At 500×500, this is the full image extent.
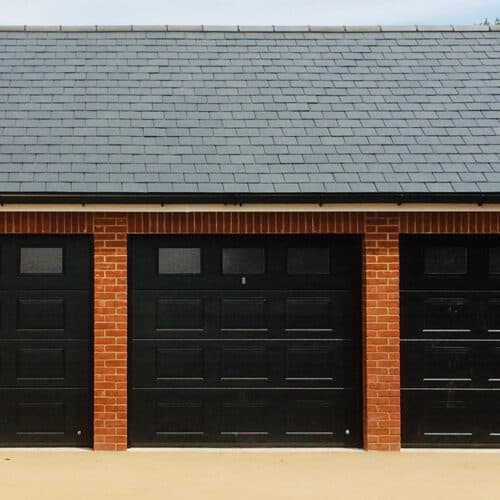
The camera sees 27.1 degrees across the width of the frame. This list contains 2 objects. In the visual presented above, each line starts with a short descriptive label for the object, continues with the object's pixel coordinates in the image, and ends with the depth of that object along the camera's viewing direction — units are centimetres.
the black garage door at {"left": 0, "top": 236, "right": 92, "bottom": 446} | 1176
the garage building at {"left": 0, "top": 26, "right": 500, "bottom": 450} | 1164
